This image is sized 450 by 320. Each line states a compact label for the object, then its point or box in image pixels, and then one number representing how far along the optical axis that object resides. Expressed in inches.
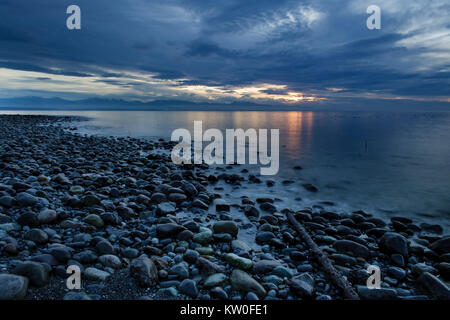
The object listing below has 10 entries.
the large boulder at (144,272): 120.0
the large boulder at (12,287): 96.5
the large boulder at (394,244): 169.8
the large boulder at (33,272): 108.4
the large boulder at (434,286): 125.3
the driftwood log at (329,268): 121.3
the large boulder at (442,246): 175.5
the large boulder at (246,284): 120.5
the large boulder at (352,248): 169.2
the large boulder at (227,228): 188.4
